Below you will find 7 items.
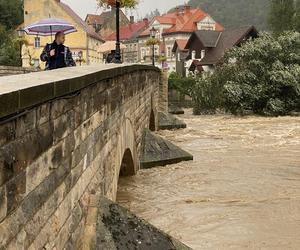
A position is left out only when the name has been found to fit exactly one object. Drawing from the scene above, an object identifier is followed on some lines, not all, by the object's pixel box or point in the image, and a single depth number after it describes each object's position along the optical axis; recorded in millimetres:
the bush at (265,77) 36562
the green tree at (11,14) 73069
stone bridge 3564
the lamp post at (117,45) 13344
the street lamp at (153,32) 30519
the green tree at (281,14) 65062
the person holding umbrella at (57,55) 10039
